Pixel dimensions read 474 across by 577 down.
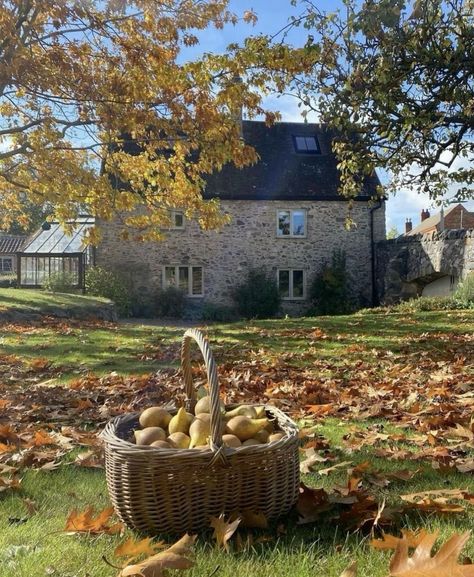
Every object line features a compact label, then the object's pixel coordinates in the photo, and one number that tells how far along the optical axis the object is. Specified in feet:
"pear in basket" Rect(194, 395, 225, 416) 9.31
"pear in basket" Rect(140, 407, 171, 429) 9.15
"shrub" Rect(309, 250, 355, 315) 75.20
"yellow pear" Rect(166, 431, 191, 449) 8.23
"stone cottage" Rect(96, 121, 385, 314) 76.43
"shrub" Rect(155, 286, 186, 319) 72.90
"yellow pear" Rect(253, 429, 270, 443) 8.48
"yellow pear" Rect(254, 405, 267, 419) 9.40
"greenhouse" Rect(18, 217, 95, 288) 77.71
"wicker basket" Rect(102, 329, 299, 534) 7.57
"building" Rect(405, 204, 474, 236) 153.48
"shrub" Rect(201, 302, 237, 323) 72.27
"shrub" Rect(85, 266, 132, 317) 70.74
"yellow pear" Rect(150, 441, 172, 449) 7.93
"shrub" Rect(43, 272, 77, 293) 73.82
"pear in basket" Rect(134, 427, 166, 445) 8.31
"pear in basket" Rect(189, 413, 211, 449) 8.18
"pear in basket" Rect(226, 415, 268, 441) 8.43
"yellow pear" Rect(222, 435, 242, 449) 8.08
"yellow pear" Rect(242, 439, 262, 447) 8.23
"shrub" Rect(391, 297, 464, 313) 55.06
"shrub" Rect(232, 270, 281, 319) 74.02
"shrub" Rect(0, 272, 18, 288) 97.60
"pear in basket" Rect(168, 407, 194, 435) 8.75
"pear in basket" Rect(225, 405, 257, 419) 9.21
